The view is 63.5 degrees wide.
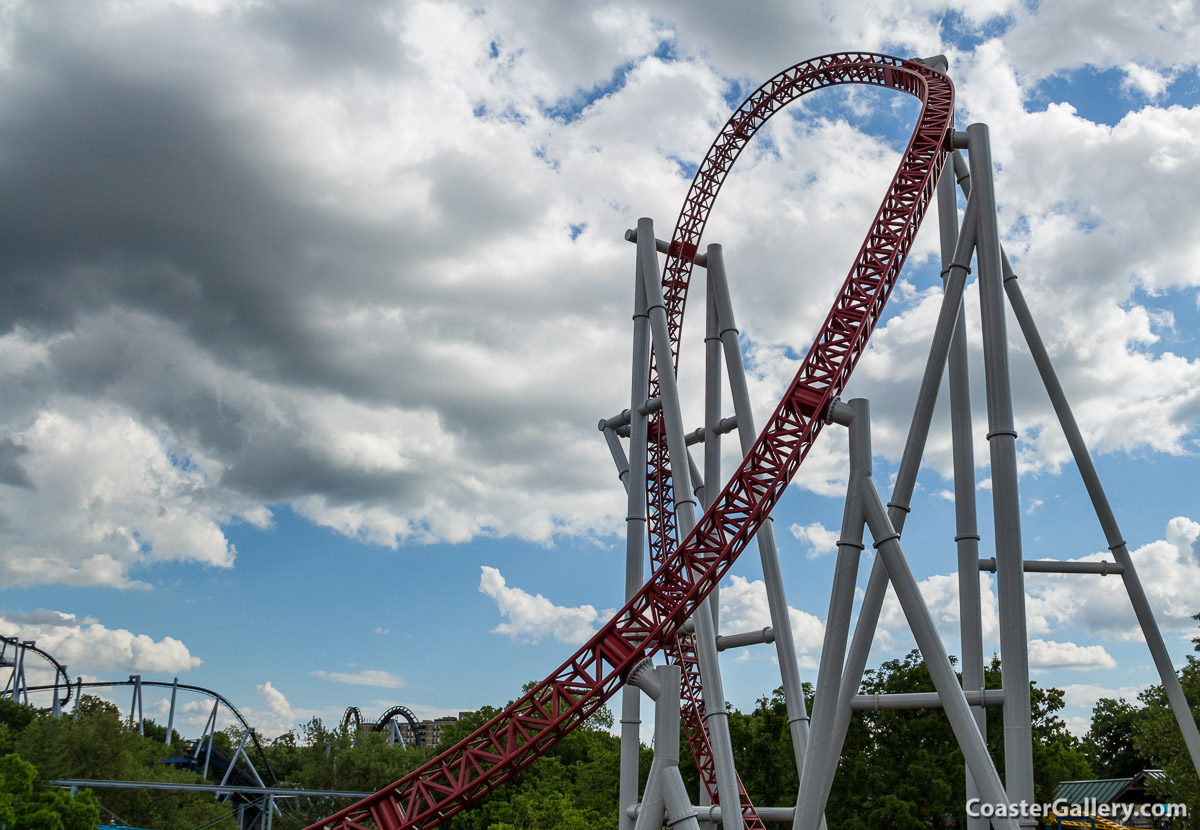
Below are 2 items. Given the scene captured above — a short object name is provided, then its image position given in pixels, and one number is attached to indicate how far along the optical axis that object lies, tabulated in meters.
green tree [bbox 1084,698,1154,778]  54.84
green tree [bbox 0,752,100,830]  21.89
